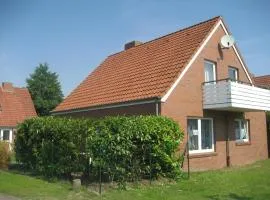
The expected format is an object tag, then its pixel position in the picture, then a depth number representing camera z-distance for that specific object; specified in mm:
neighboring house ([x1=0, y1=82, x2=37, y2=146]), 38681
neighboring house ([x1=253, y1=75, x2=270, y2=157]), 36988
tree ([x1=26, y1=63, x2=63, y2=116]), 55312
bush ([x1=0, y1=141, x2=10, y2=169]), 18219
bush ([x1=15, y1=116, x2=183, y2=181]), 13469
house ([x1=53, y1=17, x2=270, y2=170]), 18562
